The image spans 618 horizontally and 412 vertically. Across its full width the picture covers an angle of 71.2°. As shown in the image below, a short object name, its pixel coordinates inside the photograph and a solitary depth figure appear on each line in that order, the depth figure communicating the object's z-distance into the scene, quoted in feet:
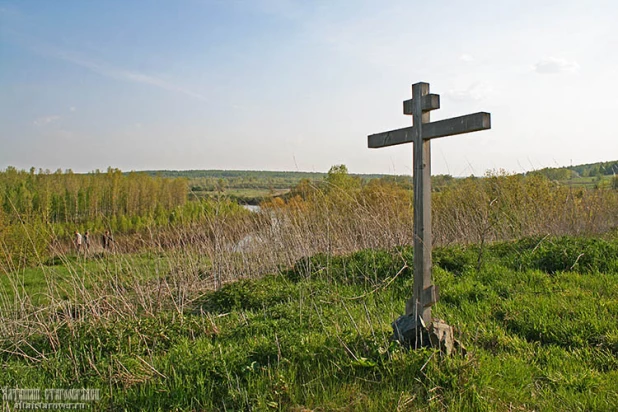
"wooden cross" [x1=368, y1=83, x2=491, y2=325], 10.50
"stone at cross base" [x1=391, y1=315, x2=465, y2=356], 9.66
